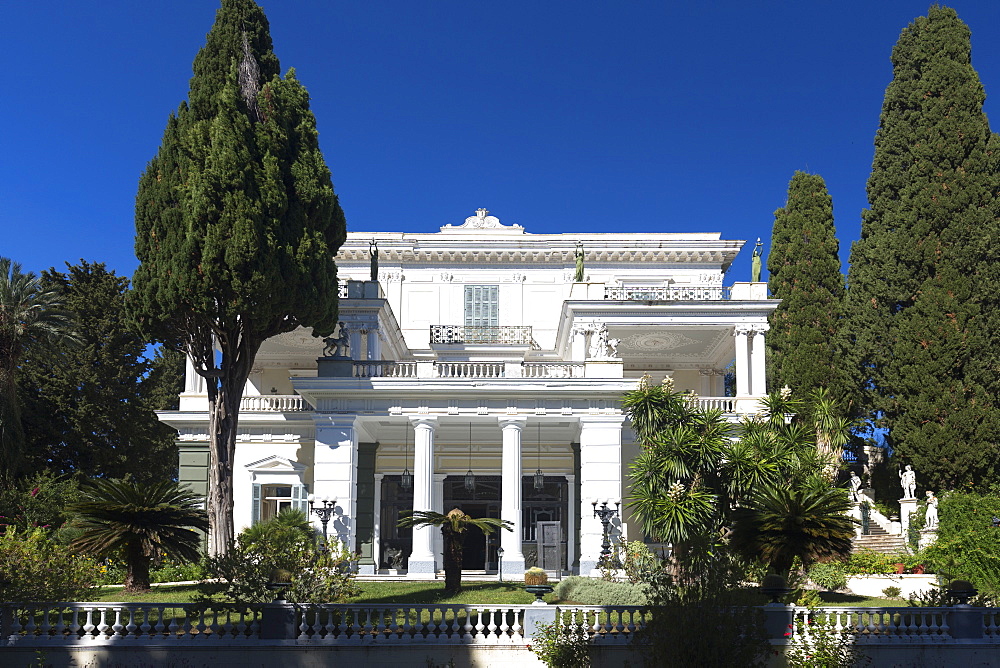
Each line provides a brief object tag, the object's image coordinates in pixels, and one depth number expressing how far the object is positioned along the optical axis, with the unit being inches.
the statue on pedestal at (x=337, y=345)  1044.5
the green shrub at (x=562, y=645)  508.1
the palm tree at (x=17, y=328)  1155.3
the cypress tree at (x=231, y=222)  862.5
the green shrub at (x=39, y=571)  546.6
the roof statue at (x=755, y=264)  1197.1
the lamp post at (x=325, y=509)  967.6
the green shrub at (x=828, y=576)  830.5
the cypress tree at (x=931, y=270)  1111.6
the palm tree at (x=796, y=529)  657.0
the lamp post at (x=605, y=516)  952.9
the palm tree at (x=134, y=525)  676.1
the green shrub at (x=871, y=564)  983.6
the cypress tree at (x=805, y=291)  1328.7
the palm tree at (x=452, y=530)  781.3
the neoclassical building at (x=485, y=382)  1018.7
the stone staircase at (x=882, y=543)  1098.1
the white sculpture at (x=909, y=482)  1123.9
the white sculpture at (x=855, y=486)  1200.8
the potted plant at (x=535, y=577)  720.3
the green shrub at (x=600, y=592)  658.2
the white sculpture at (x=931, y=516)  1058.7
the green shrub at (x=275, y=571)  548.7
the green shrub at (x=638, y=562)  794.8
